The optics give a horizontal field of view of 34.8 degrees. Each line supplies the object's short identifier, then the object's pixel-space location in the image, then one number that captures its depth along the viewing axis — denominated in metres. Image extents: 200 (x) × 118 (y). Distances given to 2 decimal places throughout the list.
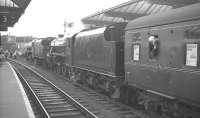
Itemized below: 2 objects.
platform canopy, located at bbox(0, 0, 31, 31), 14.54
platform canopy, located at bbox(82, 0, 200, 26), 18.14
